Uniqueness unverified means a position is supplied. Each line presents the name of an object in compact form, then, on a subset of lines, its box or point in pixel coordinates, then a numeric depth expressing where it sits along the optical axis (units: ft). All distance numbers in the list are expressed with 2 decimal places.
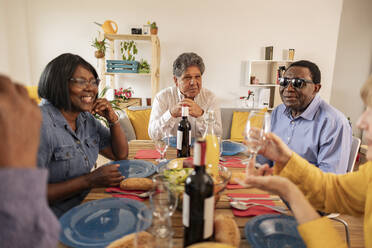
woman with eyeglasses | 3.36
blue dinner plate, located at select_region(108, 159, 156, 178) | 3.80
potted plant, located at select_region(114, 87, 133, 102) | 12.00
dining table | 2.28
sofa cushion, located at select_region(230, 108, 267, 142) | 9.62
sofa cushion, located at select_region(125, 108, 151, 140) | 9.39
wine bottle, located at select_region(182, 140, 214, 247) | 1.91
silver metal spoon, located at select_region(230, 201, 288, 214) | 2.83
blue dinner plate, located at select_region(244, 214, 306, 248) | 2.24
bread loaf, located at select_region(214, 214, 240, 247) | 2.04
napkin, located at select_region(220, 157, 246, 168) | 4.39
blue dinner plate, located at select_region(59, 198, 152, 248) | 2.18
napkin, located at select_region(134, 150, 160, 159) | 4.86
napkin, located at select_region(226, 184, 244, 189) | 3.48
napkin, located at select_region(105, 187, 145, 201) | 3.09
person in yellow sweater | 2.53
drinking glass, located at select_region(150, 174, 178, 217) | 2.23
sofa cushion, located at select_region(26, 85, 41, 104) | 10.39
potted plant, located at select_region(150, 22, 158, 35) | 11.81
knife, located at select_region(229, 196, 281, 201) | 3.07
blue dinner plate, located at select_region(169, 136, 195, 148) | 5.75
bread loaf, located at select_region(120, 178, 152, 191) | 3.27
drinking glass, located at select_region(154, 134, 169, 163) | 4.31
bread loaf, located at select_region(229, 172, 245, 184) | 3.47
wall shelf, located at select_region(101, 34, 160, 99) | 11.91
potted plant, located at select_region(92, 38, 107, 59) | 11.97
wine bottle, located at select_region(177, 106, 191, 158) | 4.53
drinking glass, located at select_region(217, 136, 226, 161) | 3.88
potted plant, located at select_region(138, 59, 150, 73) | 12.70
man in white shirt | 6.20
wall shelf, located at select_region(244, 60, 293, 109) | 13.73
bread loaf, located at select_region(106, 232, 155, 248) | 1.97
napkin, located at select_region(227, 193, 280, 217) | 2.74
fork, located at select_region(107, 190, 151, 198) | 3.10
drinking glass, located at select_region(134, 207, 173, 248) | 1.90
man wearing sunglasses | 4.66
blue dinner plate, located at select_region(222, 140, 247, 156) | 5.01
